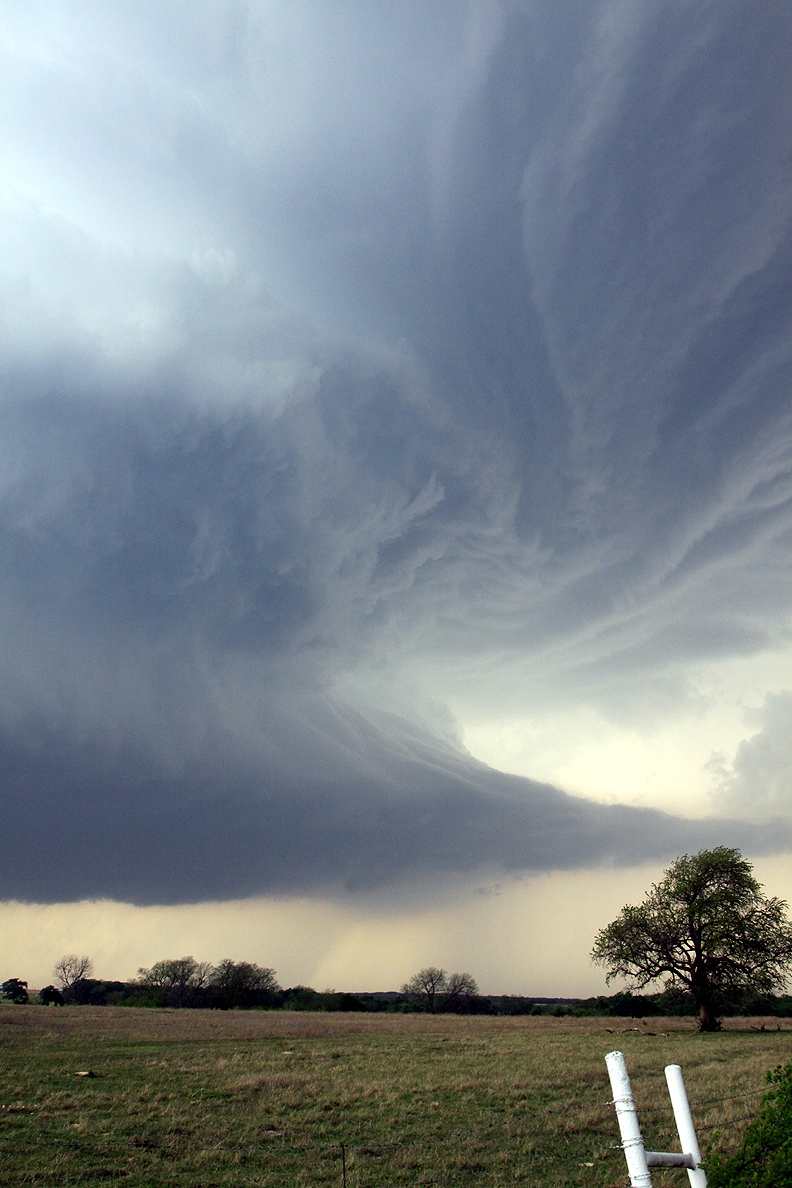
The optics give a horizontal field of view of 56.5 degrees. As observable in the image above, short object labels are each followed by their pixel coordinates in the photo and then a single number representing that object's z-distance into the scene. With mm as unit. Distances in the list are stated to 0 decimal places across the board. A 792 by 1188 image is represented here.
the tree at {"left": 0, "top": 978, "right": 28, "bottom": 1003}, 125575
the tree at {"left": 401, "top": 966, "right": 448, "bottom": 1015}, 149000
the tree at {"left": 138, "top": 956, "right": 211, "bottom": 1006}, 141375
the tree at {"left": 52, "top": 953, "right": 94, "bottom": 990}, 150000
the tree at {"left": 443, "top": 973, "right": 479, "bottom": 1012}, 138800
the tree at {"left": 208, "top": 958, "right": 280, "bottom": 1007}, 126000
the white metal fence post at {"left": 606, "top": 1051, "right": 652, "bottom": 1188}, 5633
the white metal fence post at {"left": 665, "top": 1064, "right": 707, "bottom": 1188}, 6414
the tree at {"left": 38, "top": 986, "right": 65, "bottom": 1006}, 108838
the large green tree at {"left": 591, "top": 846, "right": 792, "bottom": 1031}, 53844
